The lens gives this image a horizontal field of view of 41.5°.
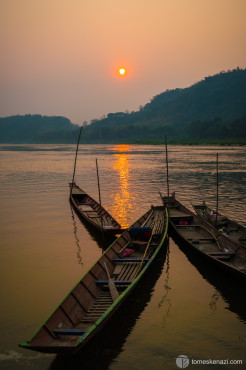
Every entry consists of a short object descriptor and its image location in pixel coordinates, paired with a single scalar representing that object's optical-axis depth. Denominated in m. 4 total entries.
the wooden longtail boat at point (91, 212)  19.48
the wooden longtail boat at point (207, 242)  13.70
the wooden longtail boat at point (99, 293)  8.16
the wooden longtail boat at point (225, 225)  17.70
